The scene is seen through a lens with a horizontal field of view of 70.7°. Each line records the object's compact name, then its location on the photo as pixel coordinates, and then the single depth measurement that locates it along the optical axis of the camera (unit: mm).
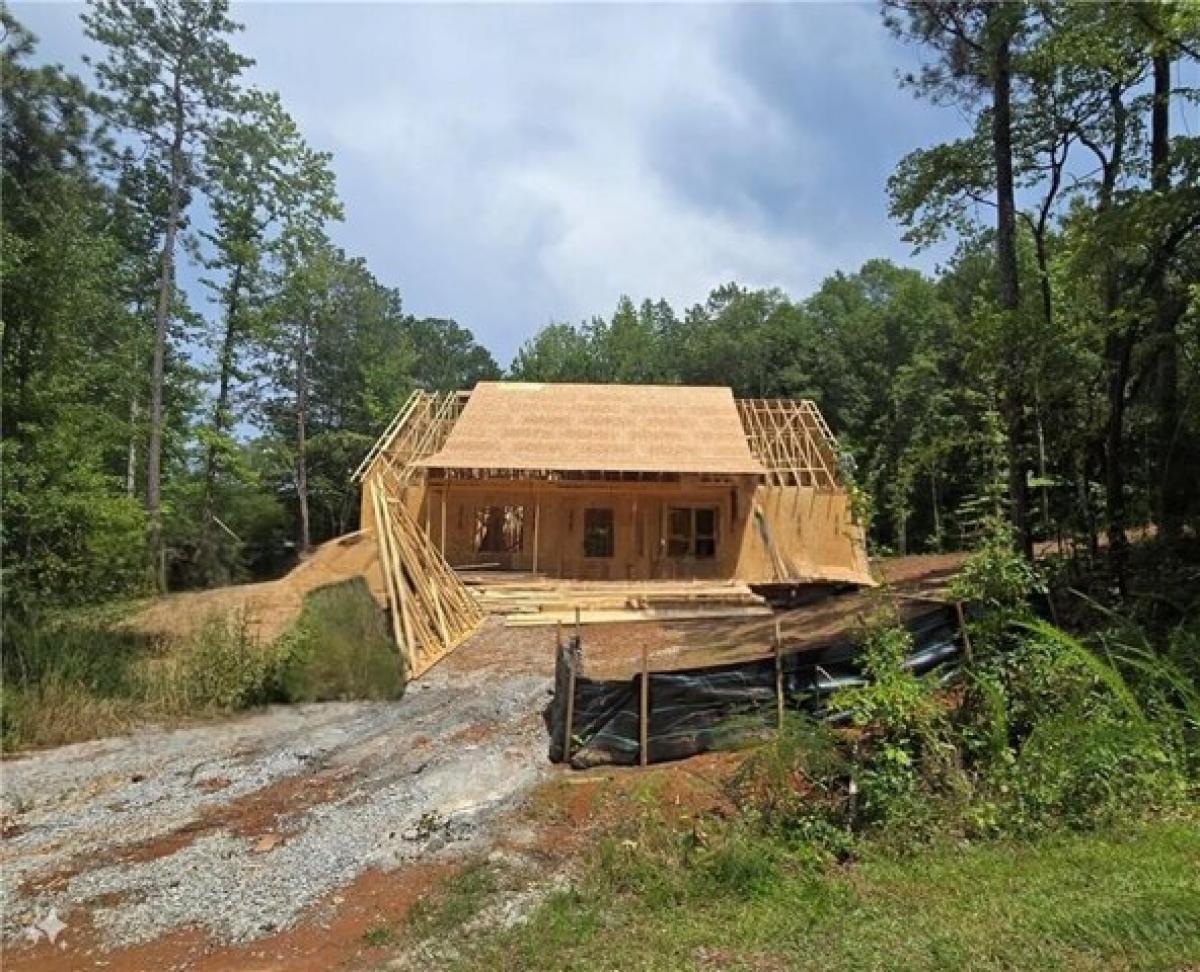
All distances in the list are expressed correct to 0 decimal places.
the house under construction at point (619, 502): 21078
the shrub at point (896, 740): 5832
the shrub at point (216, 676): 11023
